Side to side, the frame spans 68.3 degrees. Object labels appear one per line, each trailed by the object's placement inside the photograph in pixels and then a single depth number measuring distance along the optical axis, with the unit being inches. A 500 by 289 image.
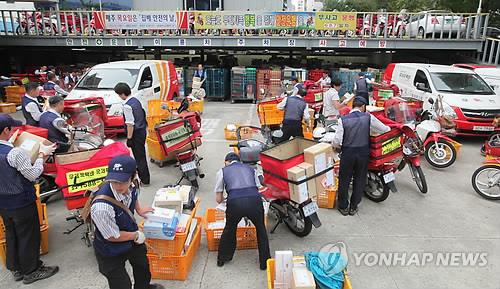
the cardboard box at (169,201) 167.8
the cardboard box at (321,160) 167.6
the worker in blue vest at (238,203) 153.8
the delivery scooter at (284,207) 176.2
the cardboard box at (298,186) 163.3
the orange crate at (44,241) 174.2
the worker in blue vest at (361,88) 384.8
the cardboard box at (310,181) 165.8
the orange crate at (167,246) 153.3
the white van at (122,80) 365.1
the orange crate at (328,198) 222.3
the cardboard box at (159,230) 148.5
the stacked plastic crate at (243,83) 558.6
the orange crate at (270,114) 342.6
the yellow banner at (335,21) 516.7
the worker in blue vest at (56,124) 218.5
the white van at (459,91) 346.3
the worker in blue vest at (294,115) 273.9
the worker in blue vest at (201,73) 554.3
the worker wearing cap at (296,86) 321.6
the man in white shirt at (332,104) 323.6
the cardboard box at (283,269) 136.9
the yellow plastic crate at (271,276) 138.2
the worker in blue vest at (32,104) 247.6
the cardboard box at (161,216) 149.5
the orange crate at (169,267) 155.9
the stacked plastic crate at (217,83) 574.2
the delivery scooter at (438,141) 288.4
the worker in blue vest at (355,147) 202.4
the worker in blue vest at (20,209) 141.6
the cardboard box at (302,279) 130.0
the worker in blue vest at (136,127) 233.3
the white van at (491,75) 413.4
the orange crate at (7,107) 486.0
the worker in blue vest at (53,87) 424.2
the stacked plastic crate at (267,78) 553.3
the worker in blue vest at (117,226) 111.1
